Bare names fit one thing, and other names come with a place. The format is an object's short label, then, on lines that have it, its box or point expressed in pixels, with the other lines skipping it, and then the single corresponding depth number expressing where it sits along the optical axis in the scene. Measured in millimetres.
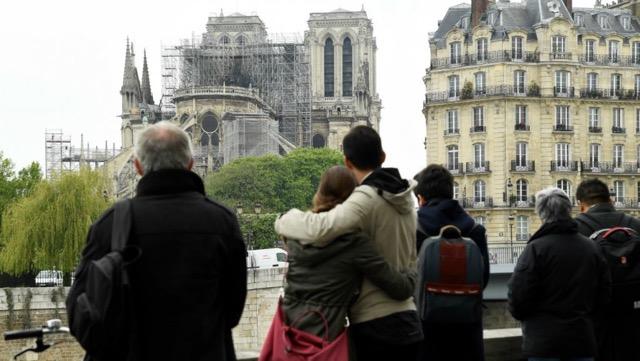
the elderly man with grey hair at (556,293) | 7703
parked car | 44531
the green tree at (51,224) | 40375
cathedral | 93062
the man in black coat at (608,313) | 8578
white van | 44844
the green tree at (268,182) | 72938
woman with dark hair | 6223
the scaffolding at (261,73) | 105938
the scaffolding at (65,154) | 103062
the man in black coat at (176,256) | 5359
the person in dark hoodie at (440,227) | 7527
